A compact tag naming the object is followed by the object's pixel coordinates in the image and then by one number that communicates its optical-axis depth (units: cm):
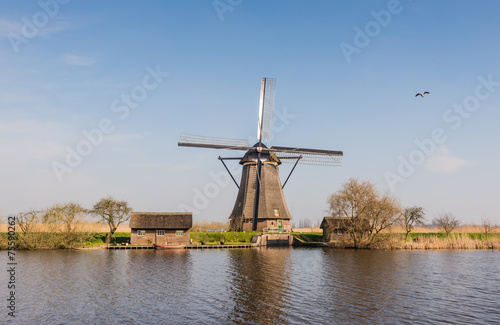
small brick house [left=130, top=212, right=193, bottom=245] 4938
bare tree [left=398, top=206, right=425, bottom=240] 5532
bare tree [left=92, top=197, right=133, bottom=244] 5075
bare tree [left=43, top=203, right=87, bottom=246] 4519
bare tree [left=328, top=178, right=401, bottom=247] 4697
